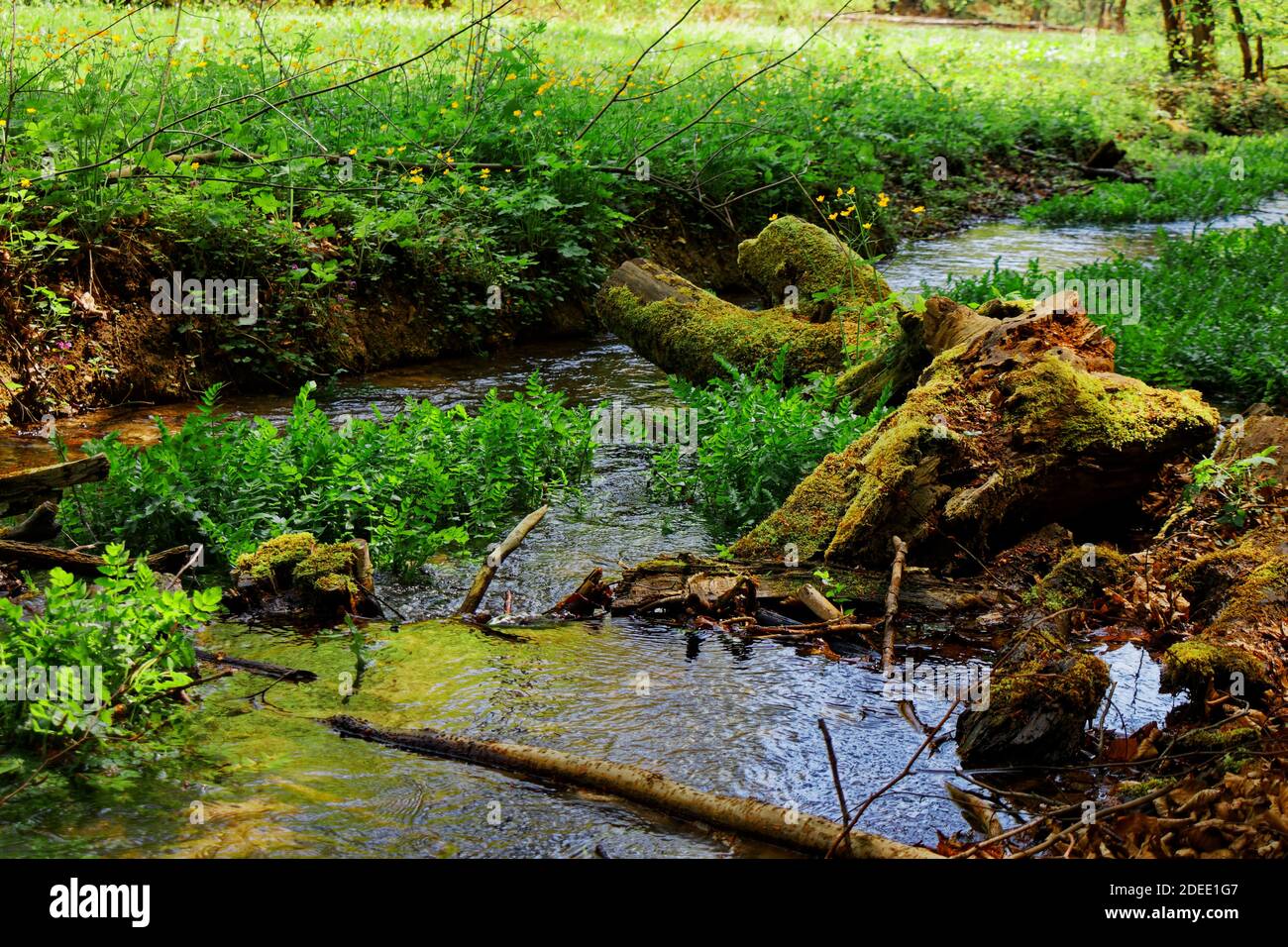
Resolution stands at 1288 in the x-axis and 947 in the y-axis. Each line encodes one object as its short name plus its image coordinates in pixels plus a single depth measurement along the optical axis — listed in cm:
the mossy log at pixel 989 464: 620
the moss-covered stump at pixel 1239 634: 449
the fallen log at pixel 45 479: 570
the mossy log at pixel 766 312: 941
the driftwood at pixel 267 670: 497
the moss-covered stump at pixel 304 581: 573
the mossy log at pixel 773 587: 579
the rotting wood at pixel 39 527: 595
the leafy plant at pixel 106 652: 393
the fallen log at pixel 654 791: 361
